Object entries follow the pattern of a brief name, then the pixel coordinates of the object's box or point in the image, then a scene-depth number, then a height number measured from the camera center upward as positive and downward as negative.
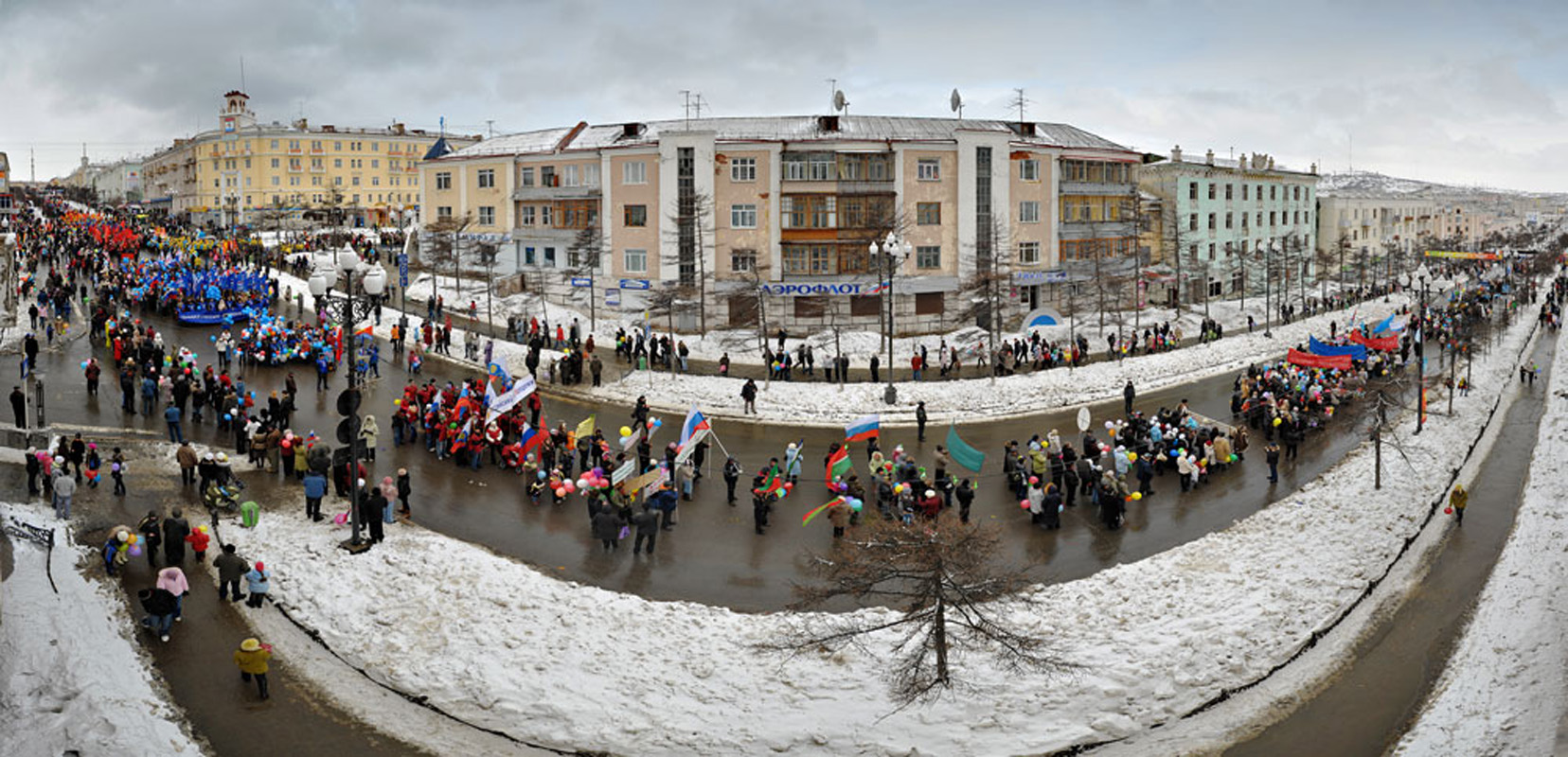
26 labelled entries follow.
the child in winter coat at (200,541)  19.27 -4.26
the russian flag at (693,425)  25.53 -3.04
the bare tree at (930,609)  15.23 -4.50
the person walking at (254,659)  14.91 -4.87
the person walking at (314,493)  21.56 -3.85
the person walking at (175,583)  16.69 -4.32
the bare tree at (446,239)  60.25 +3.01
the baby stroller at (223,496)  21.70 -4.01
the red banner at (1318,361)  38.12 -2.46
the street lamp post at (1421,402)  33.53 -3.43
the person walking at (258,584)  17.75 -4.61
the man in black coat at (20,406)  26.75 -2.66
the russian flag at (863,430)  27.47 -3.39
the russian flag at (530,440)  26.23 -3.45
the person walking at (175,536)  18.47 -3.99
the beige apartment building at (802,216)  53.97 +3.81
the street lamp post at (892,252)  33.59 +1.21
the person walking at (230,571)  17.80 -4.40
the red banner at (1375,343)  41.34 -2.00
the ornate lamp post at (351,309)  19.61 -0.29
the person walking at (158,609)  16.38 -4.62
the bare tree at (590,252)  53.22 +2.08
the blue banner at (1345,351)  38.69 -2.16
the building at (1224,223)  71.81 +4.67
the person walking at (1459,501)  24.47 -4.65
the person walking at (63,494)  20.75 -3.71
